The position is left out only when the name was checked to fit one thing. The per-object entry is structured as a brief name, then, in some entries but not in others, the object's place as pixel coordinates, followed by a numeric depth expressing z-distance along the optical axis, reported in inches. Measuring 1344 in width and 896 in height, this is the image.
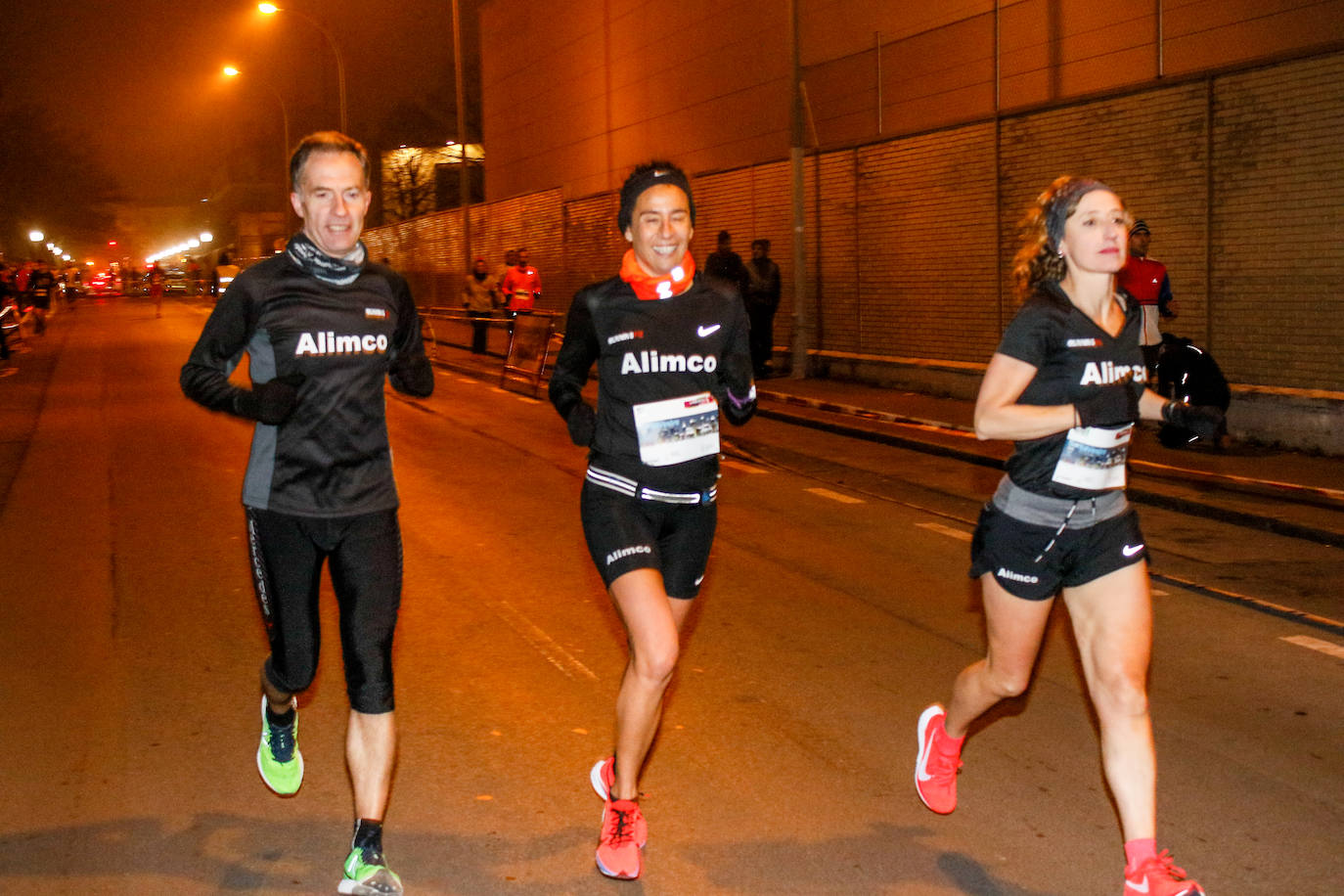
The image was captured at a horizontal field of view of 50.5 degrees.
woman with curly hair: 151.8
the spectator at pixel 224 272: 1737.2
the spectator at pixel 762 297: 826.8
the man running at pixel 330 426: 157.3
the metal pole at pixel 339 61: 1440.9
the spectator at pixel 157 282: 1940.2
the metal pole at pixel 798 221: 756.6
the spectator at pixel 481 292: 1048.2
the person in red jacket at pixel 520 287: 977.5
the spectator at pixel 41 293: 1547.7
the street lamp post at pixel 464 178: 1216.2
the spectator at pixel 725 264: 748.0
